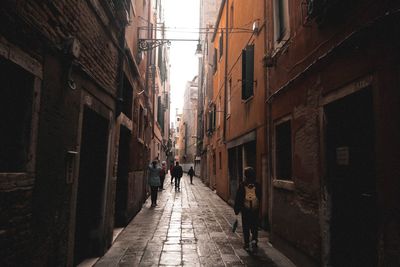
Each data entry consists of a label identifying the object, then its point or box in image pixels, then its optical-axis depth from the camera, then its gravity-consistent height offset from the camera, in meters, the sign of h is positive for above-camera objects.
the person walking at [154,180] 12.24 -0.30
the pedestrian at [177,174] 19.39 -0.13
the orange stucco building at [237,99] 9.11 +2.60
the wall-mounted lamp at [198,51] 14.44 +5.10
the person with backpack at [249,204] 6.38 -0.58
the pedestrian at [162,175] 18.13 -0.19
